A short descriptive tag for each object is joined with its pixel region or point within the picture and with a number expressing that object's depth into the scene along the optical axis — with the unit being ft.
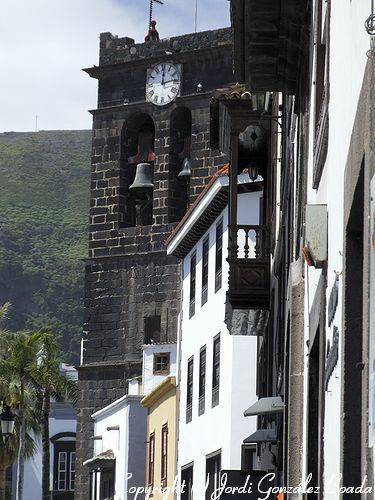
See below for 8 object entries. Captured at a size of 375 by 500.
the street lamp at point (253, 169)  86.02
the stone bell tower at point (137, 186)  181.78
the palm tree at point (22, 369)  215.22
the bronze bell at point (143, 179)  179.83
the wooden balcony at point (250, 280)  79.10
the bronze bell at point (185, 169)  179.93
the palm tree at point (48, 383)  217.36
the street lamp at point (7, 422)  125.90
